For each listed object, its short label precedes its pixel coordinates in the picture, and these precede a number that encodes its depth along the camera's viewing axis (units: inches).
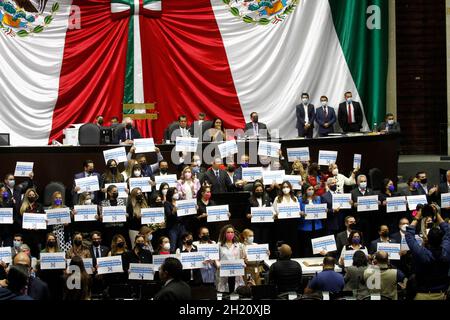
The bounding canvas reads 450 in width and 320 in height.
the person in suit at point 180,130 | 839.1
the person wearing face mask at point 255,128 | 864.3
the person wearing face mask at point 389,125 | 918.4
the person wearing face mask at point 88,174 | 716.7
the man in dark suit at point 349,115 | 946.7
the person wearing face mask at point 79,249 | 617.6
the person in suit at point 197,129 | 857.5
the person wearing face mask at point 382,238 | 619.1
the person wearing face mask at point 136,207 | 674.8
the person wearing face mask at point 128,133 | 824.3
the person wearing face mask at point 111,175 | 717.9
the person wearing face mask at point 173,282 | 399.2
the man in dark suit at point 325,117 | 934.4
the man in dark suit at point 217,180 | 727.1
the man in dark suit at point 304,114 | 950.4
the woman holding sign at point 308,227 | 692.1
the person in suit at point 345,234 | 644.1
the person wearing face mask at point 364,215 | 705.6
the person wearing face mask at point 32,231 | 679.1
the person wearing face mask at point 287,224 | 689.0
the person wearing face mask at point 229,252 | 607.8
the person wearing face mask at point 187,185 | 709.9
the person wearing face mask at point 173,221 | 663.8
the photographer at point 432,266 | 507.2
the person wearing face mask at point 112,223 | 681.0
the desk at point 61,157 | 791.1
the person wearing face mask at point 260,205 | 689.6
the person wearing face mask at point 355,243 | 610.4
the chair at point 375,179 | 806.5
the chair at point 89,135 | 802.8
